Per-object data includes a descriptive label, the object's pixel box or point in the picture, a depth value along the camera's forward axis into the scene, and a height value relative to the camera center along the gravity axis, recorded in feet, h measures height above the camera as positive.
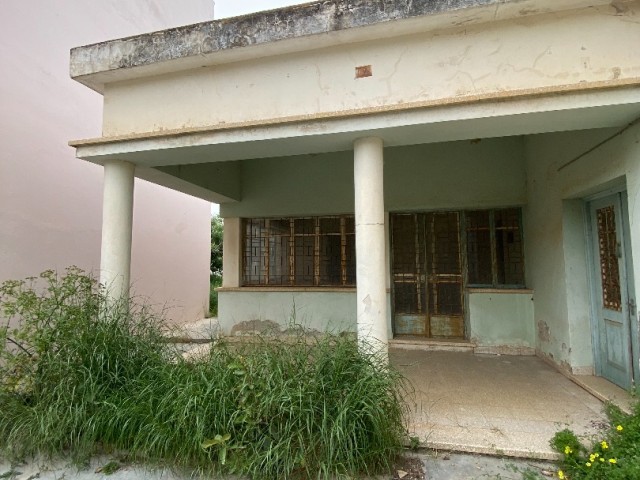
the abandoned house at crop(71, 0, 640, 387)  9.56 +4.28
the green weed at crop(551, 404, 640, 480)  7.43 -4.33
